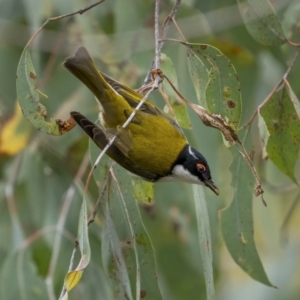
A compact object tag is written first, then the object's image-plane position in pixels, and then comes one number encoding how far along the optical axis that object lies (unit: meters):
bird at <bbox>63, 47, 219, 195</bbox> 4.79
